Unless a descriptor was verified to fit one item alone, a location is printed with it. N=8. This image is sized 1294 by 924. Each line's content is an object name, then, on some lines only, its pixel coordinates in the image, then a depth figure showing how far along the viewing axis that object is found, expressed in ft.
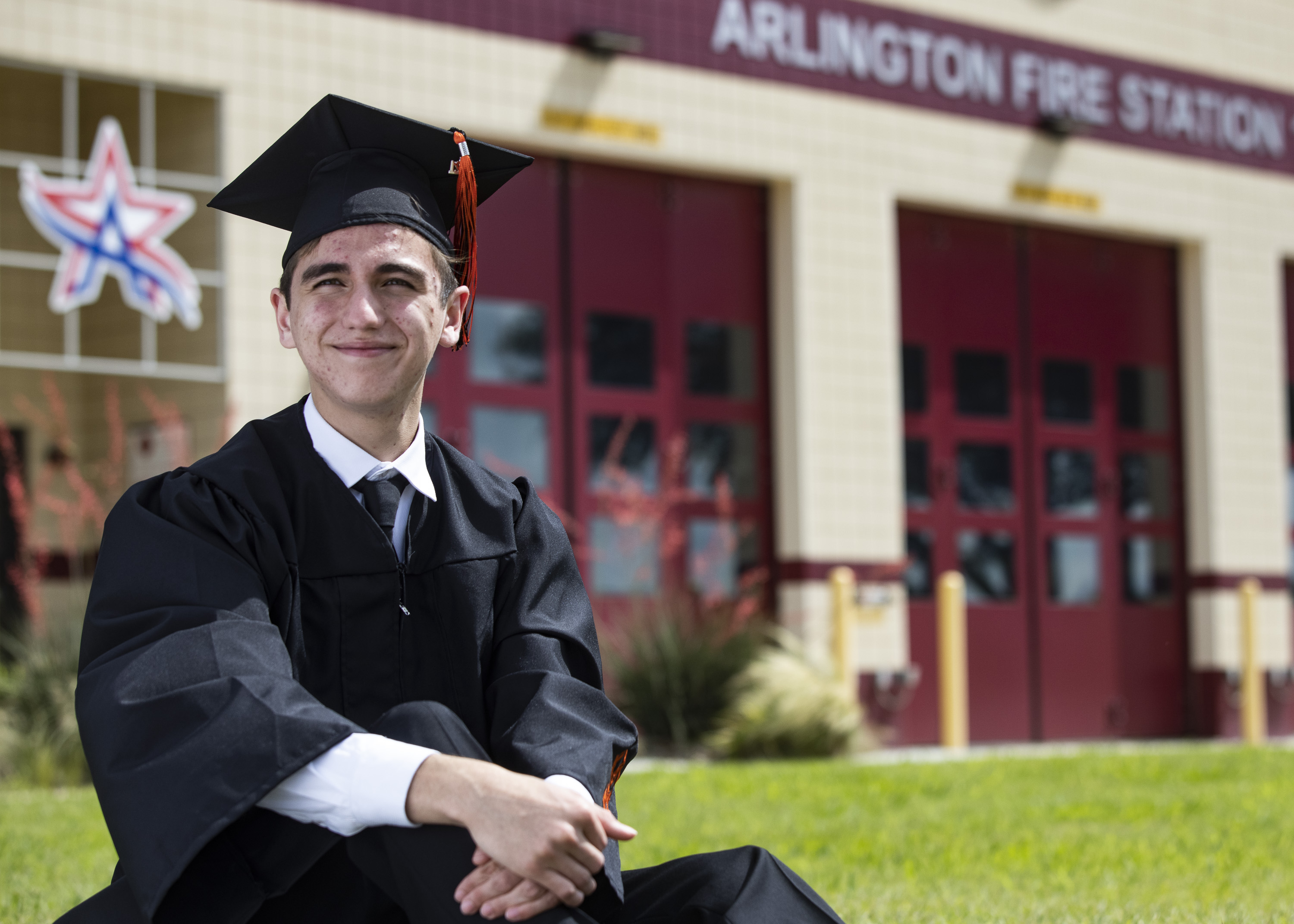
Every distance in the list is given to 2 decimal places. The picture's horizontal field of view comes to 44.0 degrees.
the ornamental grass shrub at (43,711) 24.77
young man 7.00
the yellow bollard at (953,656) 35.47
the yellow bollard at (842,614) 34.40
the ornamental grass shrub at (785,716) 30.09
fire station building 30.53
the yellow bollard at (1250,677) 41.14
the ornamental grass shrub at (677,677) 30.73
